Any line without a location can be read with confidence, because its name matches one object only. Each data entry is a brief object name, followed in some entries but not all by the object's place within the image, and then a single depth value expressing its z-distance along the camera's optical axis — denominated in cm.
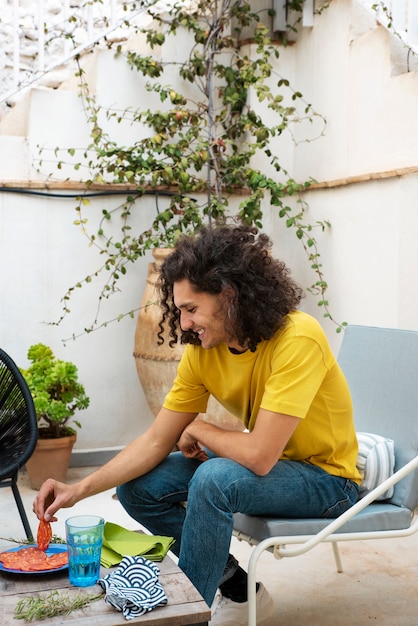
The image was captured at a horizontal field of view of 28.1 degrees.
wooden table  150
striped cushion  223
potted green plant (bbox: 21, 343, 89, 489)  375
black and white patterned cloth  152
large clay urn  386
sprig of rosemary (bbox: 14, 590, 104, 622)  150
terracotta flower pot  379
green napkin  178
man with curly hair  197
